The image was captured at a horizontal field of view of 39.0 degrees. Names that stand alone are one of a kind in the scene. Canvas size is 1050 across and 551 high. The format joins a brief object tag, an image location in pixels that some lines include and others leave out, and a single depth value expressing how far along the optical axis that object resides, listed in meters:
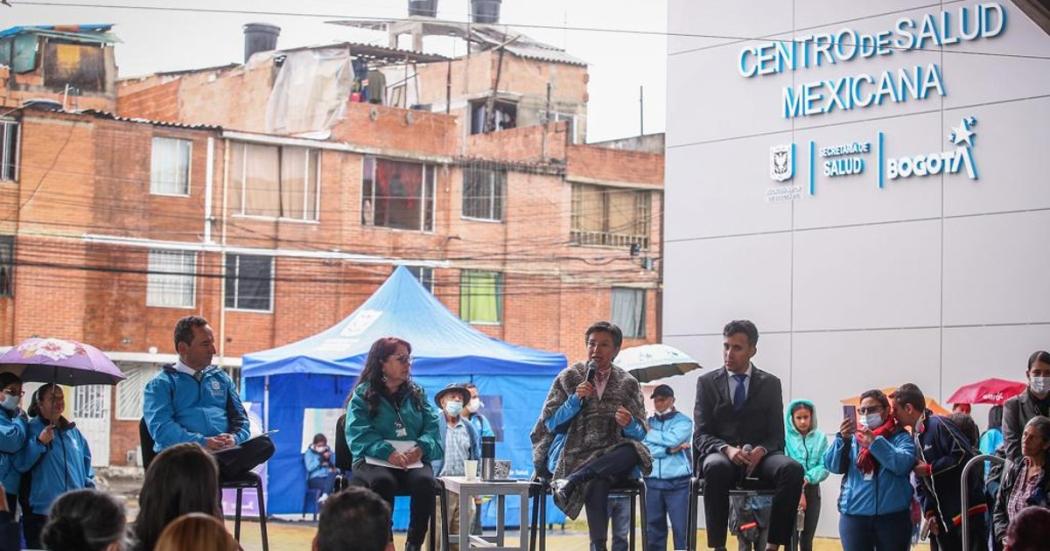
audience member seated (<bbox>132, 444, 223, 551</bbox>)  5.96
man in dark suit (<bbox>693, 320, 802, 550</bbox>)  9.62
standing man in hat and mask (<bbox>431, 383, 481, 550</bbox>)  15.92
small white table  9.83
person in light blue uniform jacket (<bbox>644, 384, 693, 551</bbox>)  14.46
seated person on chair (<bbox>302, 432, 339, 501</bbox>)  22.61
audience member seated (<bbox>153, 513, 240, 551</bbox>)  4.83
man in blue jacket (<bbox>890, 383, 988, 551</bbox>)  10.38
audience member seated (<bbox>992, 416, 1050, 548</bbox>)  9.11
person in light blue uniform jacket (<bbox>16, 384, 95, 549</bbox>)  11.04
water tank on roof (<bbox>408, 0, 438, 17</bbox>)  51.59
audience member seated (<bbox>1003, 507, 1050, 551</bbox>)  6.05
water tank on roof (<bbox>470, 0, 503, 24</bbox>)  54.22
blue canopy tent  19.78
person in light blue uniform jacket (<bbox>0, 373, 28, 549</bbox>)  10.88
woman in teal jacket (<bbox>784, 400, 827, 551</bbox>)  14.41
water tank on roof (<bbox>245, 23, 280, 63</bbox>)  47.22
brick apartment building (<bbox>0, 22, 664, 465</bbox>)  37.59
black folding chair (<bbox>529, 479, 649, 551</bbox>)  10.20
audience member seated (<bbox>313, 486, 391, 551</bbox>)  5.18
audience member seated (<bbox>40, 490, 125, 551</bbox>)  5.25
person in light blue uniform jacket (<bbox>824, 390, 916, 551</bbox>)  10.10
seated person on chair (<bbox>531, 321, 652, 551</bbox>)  10.02
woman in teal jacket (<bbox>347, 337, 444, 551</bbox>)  9.97
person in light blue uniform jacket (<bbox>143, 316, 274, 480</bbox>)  9.66
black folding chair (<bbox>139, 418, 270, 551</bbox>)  9.64
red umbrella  16.44
